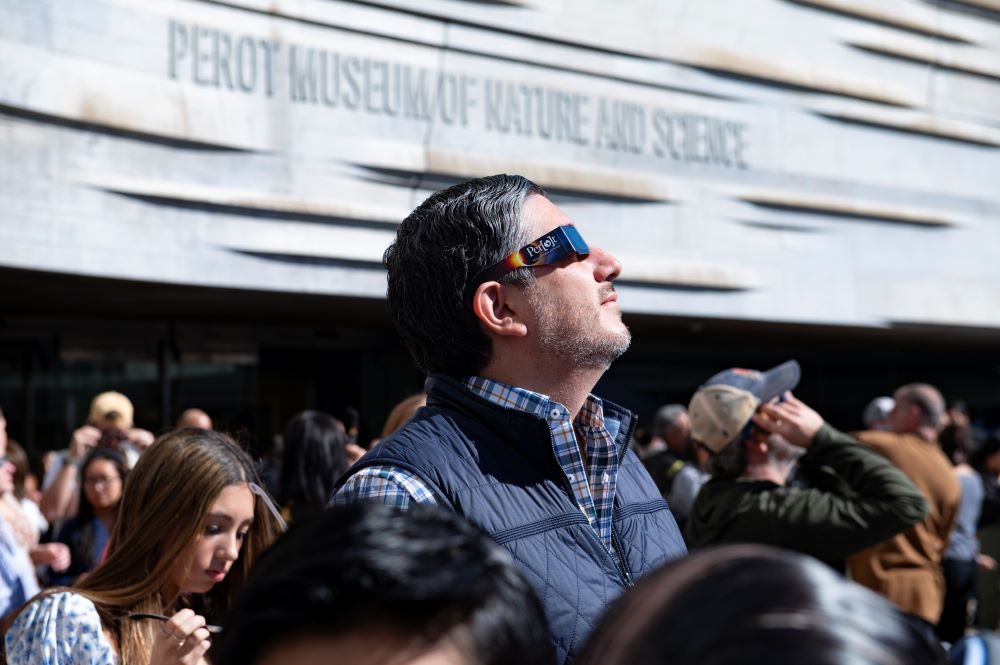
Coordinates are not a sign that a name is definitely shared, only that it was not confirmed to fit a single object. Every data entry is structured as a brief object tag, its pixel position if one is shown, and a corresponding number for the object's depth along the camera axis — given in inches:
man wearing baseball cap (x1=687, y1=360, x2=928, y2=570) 143.3
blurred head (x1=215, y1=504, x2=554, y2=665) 30.0
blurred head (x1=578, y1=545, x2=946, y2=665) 24.0
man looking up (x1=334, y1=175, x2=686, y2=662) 77.6
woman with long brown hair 96.4
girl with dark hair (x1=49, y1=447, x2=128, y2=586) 212.4
